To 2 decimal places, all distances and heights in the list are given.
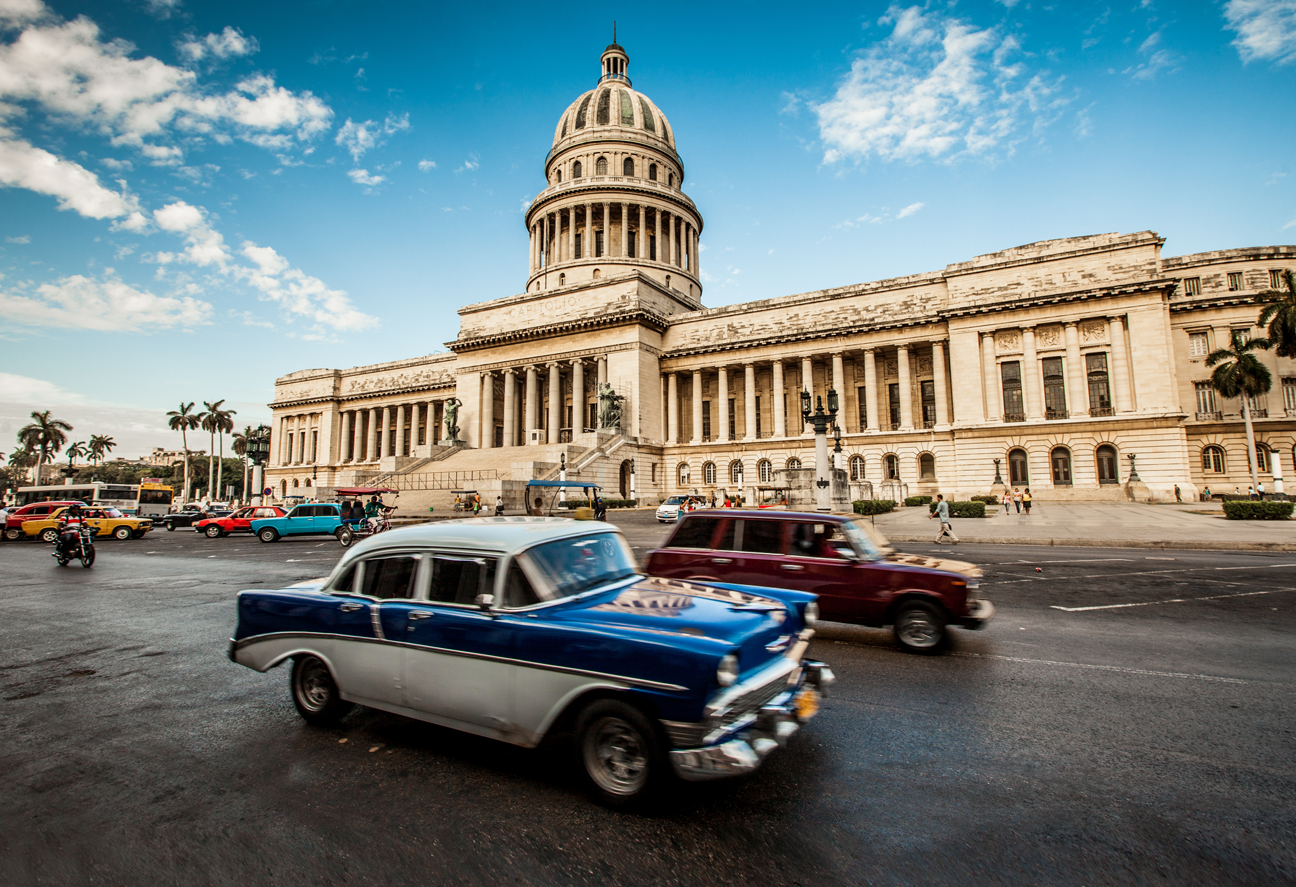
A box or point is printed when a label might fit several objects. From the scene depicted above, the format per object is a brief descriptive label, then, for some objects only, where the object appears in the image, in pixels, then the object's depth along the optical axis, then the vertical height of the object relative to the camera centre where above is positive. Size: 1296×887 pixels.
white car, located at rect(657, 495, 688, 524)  29.06 -0.54
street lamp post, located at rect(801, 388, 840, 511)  23.55 +1.75
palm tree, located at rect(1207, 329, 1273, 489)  36.75 +7.45
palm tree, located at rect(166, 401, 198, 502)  90.69 +12.82
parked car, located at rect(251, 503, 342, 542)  24.31 -0.72
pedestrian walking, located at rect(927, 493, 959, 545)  18.30 -0.53
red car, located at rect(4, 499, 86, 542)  27.27 -0.32
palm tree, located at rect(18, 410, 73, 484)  88.44 +10.59
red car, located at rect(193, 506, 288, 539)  27.95 -0.85
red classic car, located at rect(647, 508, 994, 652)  7.02 -0.82
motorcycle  16.08 -0.96
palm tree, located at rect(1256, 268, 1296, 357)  36.56 +10.76
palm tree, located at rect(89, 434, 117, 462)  125.12 +12.75
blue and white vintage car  3.41 -0.94
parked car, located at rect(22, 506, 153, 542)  26.69 -0.77
